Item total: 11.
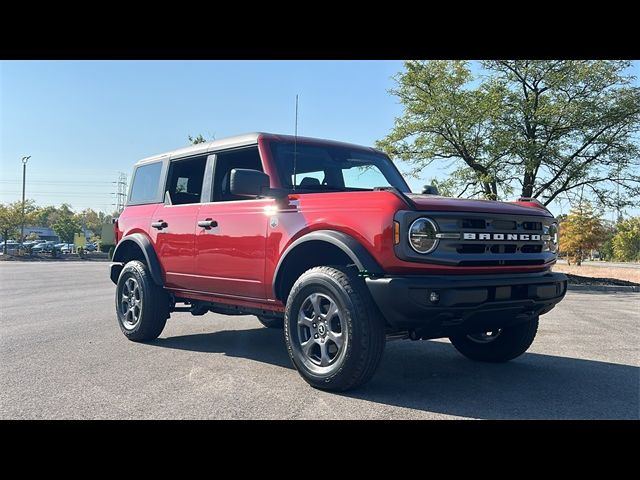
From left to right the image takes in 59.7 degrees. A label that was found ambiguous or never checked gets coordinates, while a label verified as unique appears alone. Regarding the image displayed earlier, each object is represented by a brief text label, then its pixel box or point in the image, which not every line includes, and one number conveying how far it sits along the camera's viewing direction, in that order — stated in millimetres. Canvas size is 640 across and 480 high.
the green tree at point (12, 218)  57969
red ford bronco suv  3963
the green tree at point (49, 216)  131712
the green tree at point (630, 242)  74062
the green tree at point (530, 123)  20000
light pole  57719
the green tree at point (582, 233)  47156
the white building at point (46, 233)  133675
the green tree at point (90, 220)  127312
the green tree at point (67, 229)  82688
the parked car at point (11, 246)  67875
